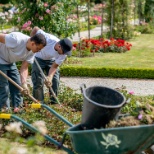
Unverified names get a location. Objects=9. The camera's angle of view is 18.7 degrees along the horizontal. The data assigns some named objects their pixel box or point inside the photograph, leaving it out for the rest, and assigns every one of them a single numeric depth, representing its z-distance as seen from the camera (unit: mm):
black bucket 4031
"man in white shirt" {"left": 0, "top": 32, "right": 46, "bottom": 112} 5773
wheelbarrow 3740
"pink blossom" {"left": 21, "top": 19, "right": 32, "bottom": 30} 11391
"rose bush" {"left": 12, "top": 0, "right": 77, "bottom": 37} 11594
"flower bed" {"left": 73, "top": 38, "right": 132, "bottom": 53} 14062
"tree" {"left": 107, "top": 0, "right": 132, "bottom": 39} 18152
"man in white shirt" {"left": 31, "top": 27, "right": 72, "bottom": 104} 6582
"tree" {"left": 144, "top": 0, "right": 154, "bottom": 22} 24750
